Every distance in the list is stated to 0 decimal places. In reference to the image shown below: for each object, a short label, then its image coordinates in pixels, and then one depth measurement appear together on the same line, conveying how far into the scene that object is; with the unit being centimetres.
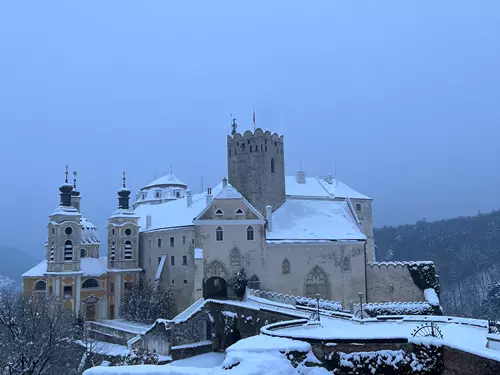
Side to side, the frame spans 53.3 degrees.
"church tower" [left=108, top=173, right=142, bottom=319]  4725
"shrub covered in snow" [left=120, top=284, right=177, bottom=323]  4147
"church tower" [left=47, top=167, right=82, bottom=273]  4434
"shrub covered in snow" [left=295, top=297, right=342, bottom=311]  3428
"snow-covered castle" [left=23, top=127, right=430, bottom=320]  4034
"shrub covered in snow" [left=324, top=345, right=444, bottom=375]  1694
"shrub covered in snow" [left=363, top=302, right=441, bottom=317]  3684
